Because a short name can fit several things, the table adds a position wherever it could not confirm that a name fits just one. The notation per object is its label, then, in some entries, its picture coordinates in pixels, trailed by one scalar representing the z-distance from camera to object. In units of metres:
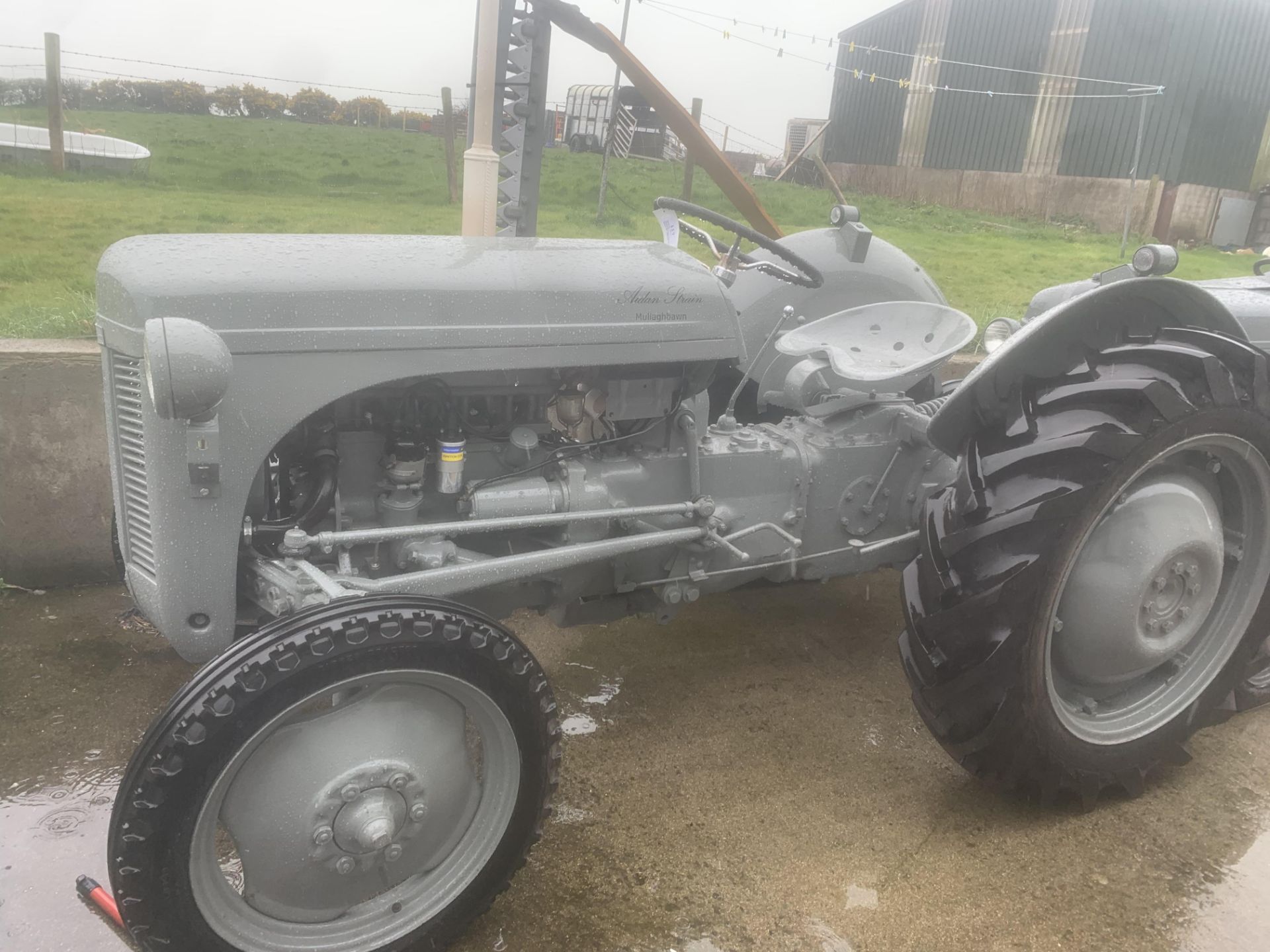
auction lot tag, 2.48
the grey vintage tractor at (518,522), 1.53
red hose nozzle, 1.75
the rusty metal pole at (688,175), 4.64
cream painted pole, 3.96
